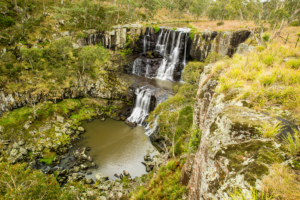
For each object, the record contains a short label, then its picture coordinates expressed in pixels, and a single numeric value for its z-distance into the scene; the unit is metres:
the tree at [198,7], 59.62
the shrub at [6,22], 33.69
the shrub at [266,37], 25.66
